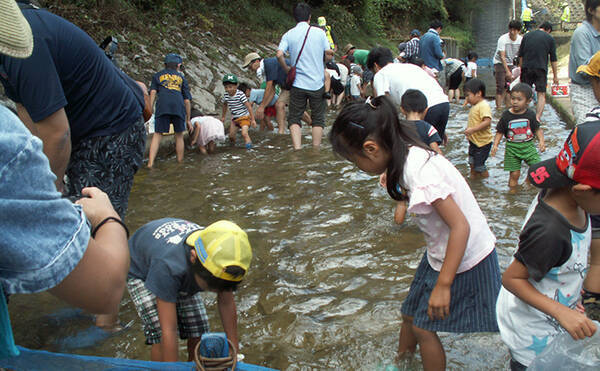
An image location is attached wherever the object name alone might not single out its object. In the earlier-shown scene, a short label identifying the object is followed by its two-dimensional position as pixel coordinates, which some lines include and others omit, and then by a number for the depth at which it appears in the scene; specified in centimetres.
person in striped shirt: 852
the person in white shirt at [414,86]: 489
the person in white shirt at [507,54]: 1013
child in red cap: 162
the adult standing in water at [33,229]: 92
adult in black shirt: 845
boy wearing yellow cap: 215
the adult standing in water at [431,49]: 988
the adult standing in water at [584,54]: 375
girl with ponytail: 212
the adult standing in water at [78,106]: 218
